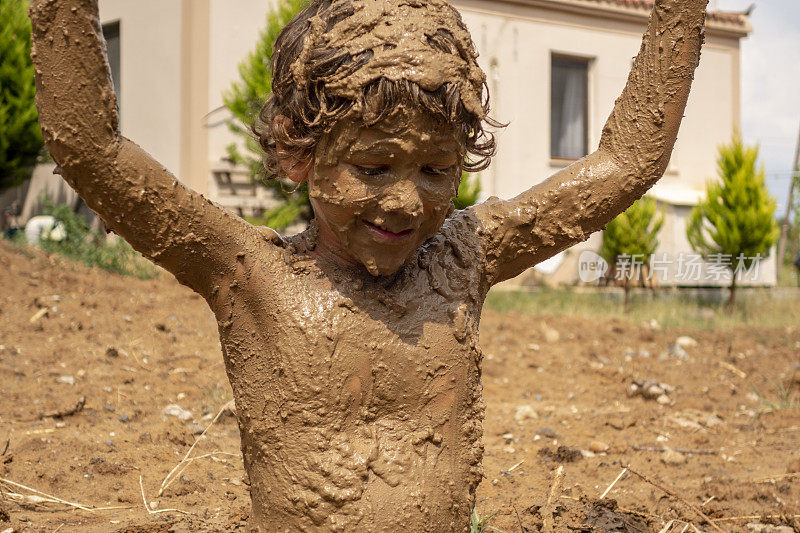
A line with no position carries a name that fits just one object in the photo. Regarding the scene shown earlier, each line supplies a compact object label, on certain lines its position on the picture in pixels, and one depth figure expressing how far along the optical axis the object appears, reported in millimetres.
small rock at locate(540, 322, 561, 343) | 7594
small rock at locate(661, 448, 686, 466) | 4348
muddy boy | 1746
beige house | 10641
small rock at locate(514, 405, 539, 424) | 5121
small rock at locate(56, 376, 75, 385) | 4648
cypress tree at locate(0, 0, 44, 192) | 9312
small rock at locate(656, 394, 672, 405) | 5761
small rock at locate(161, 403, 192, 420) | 4396
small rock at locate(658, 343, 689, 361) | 7295
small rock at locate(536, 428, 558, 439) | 4668
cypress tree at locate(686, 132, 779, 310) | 10695
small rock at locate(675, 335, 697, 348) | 7916
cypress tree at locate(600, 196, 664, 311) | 10461
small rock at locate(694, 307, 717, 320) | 10352
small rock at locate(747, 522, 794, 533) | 3168
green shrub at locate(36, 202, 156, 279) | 8320
